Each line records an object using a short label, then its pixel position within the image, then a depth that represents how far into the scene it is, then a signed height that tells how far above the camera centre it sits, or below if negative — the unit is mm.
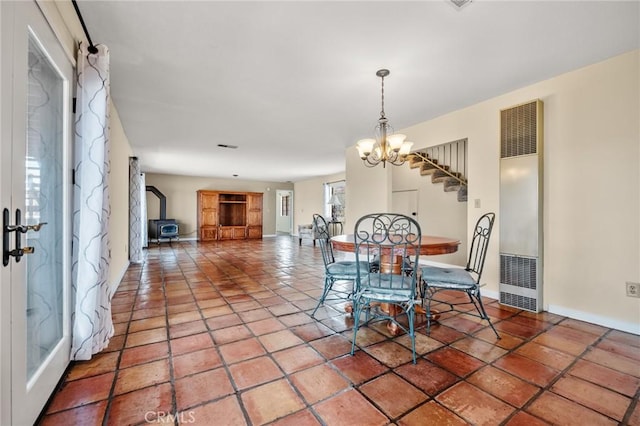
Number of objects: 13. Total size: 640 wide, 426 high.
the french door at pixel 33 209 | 1054 +18
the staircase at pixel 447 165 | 5273 +1007
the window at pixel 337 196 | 9445 +543
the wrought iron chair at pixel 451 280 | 2236 -539
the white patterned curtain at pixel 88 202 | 1756 +70
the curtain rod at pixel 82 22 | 1783 +1340
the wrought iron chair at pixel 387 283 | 1942 -516
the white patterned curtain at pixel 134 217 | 5289 -78
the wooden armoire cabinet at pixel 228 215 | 9664 -62
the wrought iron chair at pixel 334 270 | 2482 -515
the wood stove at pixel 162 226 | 8602 -415
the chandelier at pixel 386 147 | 2842 +715
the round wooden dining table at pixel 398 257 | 2184 -286
